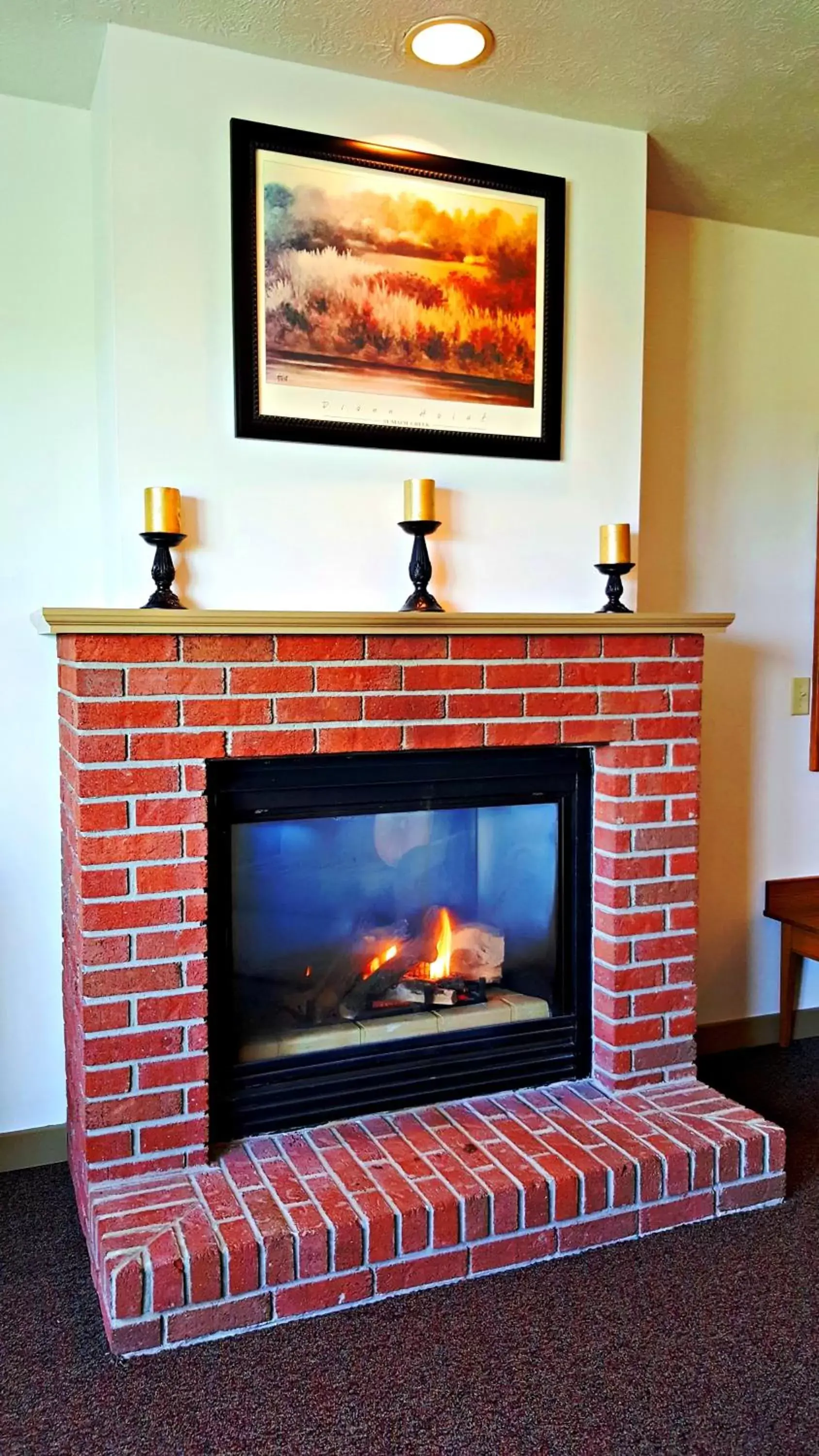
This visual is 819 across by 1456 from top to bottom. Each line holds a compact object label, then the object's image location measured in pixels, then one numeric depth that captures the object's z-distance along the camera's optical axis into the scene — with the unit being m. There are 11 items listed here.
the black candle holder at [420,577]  2.21
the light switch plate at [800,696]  3.12
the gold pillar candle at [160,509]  1.99
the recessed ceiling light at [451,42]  1.93
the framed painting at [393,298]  2.11
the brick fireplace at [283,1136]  1.83
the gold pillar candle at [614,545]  2.36
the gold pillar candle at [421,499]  2.18
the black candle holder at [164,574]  2.00
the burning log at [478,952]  2.46
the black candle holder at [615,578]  2.36
